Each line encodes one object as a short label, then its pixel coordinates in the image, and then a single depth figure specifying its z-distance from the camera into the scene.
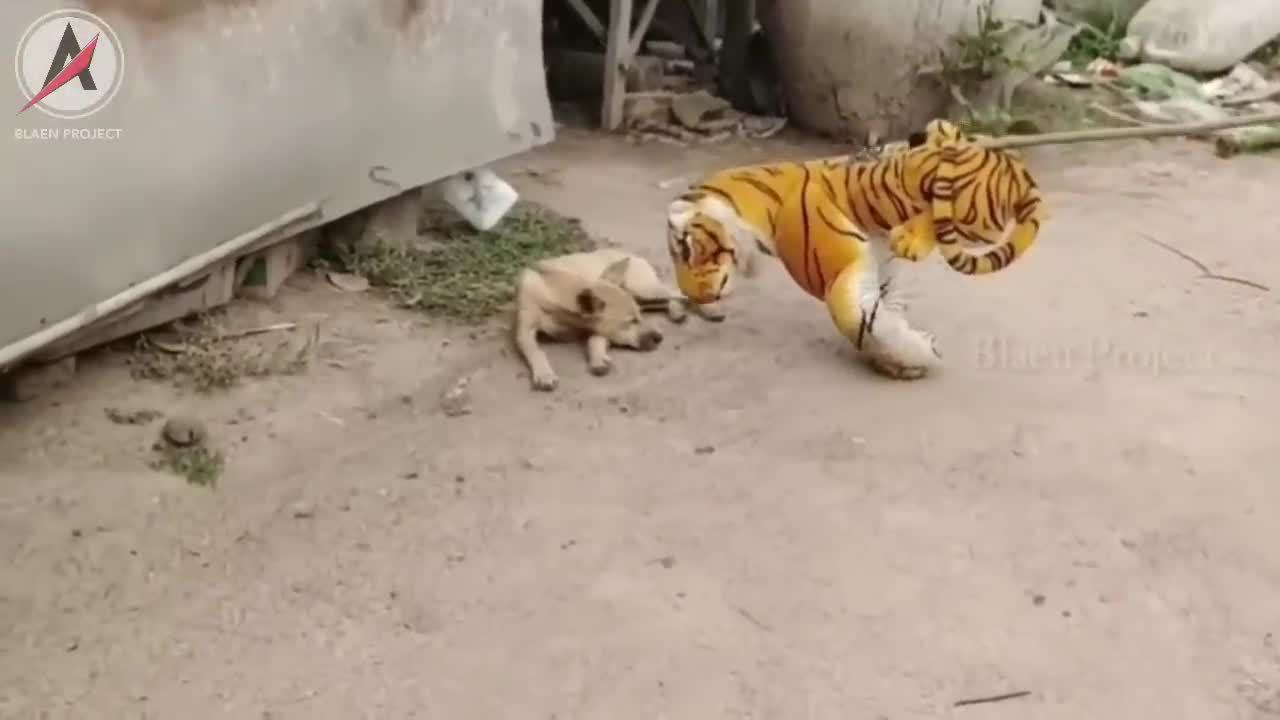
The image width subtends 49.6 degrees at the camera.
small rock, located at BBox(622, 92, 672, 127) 4.43
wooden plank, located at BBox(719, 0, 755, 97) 4.66
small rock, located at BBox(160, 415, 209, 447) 2.21
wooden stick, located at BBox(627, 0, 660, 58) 4.42
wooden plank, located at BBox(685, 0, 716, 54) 4.84
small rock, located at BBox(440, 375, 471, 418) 2.38
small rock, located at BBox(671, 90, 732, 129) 4.41
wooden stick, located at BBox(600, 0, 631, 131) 4.33
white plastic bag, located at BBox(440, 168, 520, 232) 3.22
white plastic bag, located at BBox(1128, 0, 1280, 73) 5.05
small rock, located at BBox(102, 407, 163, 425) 2.29
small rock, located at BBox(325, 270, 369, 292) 2.91
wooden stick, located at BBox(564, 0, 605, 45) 4.46
